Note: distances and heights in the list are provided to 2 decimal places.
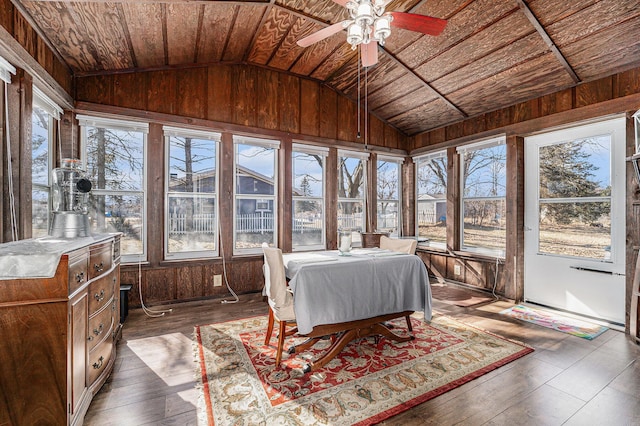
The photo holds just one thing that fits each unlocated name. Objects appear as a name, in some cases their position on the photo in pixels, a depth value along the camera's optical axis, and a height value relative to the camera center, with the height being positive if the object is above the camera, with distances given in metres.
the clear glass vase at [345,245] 3.07 -0.35
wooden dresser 1.41 -0.60
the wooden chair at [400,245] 3.19 -0.39
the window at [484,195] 4.42 +0.21
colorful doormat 3.08 -1.26
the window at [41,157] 2.79 +0.57
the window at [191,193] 3.99 +0.26
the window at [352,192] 5.21 +0.33
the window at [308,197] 4.80 +0.23
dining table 2.36 -0.70
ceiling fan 2.05 +1.35
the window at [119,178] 3.61 +0.43
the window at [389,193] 5.61 +0.32
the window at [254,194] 4.39 +0.27
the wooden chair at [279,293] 2.36 -0.64
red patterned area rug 1.85 -1.23
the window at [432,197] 5.27 +0.24
